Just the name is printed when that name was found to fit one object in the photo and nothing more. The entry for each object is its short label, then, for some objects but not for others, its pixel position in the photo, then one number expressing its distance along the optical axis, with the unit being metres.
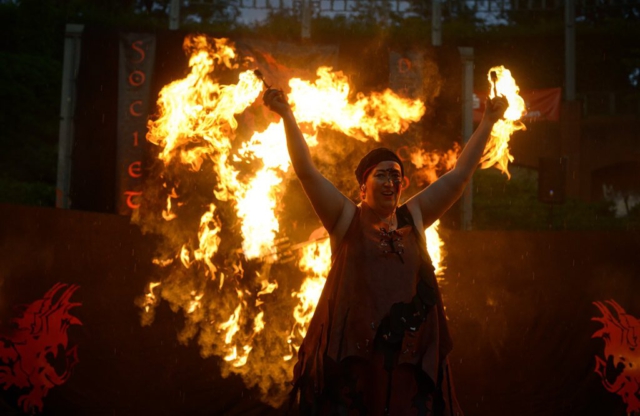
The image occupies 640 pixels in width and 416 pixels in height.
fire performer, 3.17
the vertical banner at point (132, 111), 9.00
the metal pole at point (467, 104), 9.13
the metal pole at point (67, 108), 9.10
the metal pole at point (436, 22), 11.36
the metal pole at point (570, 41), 20.17
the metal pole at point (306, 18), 12.69
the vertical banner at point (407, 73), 9.27
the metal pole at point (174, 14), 12.51
